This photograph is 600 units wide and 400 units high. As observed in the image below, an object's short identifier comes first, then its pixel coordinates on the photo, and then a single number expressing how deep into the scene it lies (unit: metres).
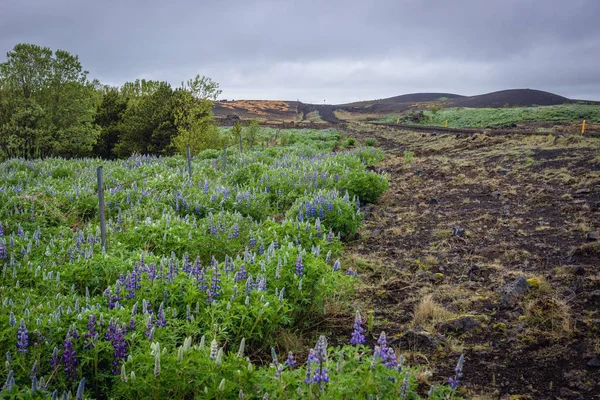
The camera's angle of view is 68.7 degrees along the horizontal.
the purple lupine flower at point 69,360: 3.03
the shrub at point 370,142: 28.85
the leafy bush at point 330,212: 7.83
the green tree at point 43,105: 24.92
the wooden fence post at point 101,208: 5.79
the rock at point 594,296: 5.08
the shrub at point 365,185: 10.84
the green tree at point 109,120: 32.50
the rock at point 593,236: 7.08
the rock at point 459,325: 4.85
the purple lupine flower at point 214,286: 4.02
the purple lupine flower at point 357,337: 3.01
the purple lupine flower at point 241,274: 4.56
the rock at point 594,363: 3.90
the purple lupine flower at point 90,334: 3.12
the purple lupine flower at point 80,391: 2.48
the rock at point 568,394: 3.55
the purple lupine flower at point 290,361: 2.83
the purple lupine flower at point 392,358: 2.81
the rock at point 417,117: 60.38
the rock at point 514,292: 5.29
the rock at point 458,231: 8.11
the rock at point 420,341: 4.49
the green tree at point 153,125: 25.69
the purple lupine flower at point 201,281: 4.13
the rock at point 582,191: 10.47
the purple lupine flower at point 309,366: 2.57
